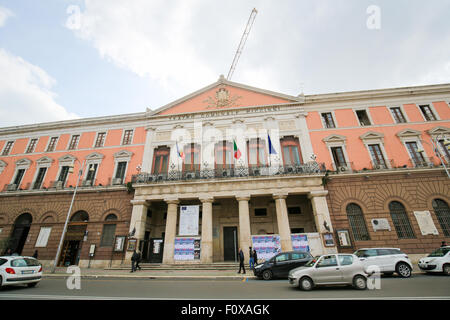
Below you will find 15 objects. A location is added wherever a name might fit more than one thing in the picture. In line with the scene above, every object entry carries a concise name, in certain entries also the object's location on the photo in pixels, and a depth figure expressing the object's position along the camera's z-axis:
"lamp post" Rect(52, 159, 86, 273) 15.01
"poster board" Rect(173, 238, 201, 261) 15.81
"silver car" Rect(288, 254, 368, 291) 7.70
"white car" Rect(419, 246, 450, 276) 10.36
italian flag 17.50
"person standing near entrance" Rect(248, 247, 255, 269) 13.66
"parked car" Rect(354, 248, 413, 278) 10.34
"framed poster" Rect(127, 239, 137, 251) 16.16
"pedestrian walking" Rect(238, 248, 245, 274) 12.80
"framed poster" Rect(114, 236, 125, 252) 16.61
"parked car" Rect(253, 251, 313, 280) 11.07
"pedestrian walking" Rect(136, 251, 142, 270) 14.76
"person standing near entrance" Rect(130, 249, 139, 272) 14.16
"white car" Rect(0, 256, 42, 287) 8.30
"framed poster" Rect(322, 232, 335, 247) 14.80
